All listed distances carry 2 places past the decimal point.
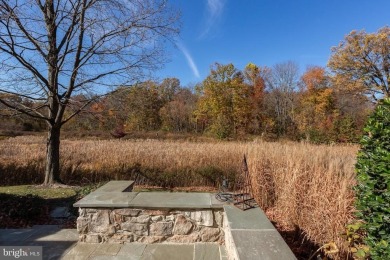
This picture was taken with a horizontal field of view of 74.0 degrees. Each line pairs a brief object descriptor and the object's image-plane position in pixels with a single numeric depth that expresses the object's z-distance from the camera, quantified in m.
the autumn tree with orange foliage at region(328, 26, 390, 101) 20.23
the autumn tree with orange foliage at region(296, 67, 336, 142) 23.64
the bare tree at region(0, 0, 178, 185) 5.41
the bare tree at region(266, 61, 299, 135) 29.31
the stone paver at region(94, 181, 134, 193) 3.31
